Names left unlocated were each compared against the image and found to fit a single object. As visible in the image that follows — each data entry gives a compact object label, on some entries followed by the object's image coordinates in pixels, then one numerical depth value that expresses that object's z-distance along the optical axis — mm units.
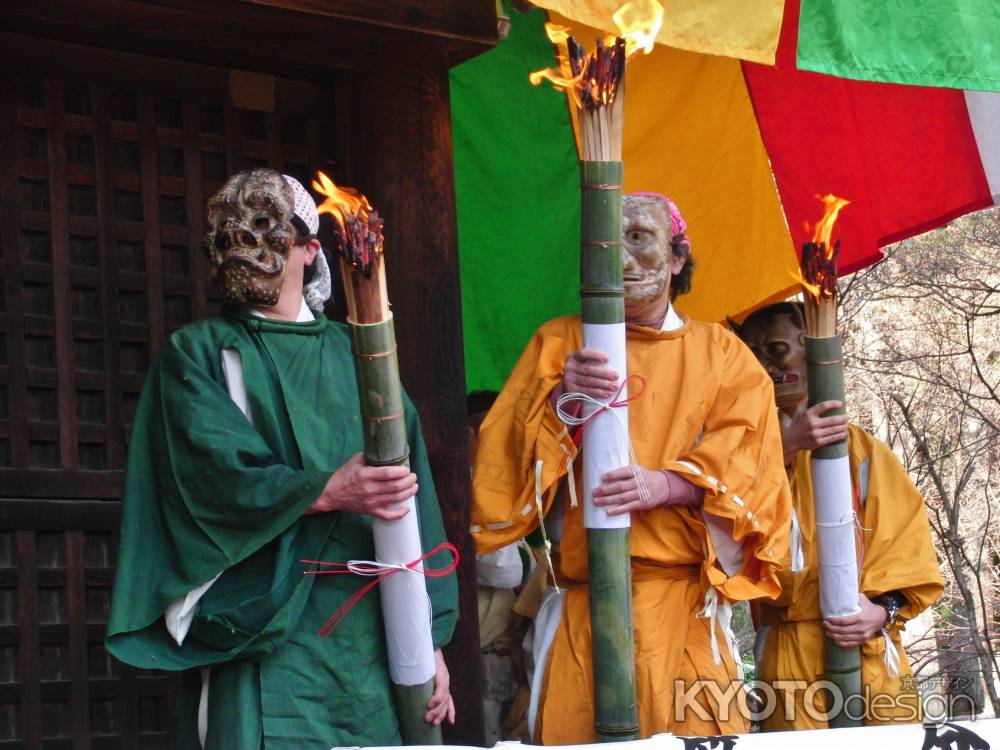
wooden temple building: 4223
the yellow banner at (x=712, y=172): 6172
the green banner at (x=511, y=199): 5789
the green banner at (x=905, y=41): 4336
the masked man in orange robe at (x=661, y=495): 3988
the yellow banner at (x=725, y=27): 4062
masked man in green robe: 3459
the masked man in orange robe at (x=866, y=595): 4660
